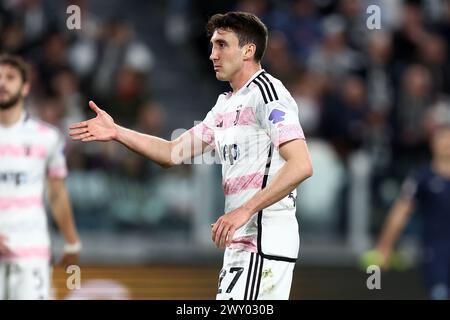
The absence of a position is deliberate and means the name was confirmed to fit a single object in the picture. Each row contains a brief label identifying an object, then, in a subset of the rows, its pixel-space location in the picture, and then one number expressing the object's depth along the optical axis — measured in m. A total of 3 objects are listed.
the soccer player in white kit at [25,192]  17.80
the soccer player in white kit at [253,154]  13.04
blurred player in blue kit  22.47
